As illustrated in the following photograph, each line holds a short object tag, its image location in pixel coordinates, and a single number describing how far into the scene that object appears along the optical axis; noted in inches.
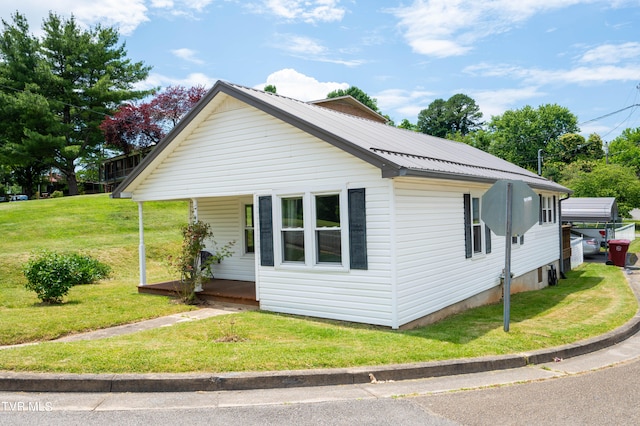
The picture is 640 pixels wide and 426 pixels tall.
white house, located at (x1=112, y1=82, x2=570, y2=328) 323.3
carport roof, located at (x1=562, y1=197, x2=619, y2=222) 930.1
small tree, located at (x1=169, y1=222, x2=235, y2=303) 426.3
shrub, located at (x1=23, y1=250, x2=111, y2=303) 409.4
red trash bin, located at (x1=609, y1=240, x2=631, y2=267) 757.9
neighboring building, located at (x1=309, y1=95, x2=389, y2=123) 1259.8
